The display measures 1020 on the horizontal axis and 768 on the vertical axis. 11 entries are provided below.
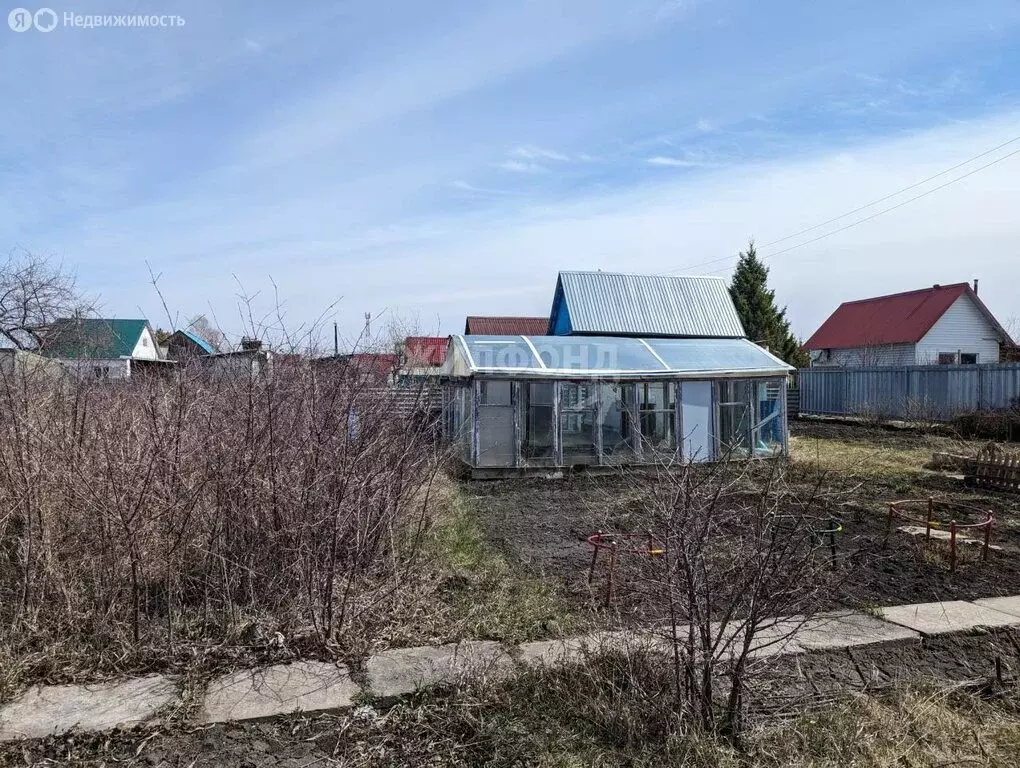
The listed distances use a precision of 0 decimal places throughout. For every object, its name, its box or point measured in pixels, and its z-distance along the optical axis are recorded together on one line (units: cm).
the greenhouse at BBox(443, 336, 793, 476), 1340
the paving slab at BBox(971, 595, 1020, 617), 481
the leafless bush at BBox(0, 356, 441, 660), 406
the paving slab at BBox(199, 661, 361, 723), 333
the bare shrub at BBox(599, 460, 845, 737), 307
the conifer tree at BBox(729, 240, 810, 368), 3409
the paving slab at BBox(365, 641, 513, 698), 360
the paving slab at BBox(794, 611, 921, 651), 402
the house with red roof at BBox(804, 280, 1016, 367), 3241
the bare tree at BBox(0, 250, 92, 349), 2486
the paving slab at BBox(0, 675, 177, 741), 316
